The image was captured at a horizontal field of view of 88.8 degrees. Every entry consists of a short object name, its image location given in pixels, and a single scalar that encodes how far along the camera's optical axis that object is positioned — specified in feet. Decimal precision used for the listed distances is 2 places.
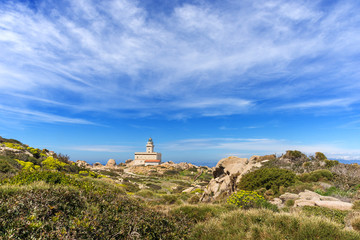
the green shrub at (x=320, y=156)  82.93
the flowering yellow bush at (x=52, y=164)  69.87
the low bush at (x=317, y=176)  54.29
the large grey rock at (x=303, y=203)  31.97
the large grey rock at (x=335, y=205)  30.89
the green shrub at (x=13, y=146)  82.68
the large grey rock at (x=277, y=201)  36.79
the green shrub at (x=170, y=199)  52.90
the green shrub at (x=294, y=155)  85.05
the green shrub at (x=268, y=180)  49.67
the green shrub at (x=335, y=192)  41.05
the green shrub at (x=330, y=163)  69.90
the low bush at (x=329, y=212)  24.04
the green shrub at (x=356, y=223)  20.67
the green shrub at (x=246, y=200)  31.72
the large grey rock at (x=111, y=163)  326.18
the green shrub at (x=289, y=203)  34.75
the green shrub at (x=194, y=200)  56.95
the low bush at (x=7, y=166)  47.85
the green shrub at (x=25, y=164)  60.68
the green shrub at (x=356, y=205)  29.53
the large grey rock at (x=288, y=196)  38.58
